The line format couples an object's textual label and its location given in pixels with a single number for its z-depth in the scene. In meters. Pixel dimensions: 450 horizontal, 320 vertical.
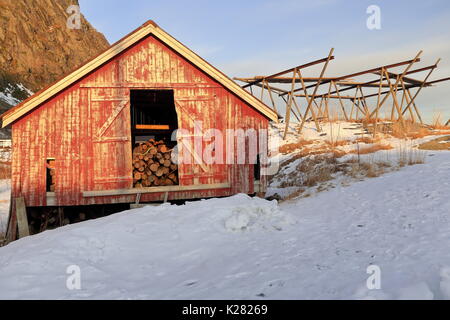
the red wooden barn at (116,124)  8.35
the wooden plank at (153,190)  8.65
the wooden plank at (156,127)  10.40
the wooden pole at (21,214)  8.21
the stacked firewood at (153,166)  9.52
